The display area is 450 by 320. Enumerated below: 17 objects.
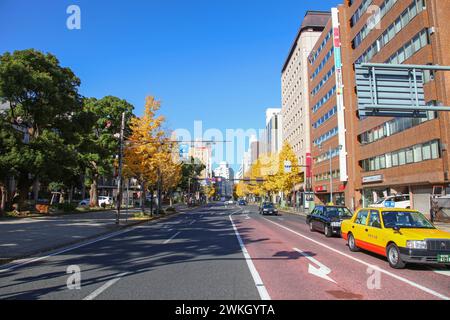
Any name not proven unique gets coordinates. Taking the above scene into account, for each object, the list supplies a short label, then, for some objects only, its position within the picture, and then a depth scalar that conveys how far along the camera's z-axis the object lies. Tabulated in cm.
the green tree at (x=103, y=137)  4550
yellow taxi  908
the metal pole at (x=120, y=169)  2422
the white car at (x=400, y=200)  3161
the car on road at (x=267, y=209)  4222
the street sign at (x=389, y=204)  2710
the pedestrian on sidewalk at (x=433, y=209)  2770
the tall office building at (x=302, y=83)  7288
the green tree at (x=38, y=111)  2883
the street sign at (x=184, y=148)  3506
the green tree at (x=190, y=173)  8481
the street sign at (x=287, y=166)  5316
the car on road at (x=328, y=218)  1784
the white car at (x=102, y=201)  5674
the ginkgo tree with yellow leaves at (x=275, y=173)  6512
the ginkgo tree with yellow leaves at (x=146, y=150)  3197
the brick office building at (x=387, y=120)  2962
